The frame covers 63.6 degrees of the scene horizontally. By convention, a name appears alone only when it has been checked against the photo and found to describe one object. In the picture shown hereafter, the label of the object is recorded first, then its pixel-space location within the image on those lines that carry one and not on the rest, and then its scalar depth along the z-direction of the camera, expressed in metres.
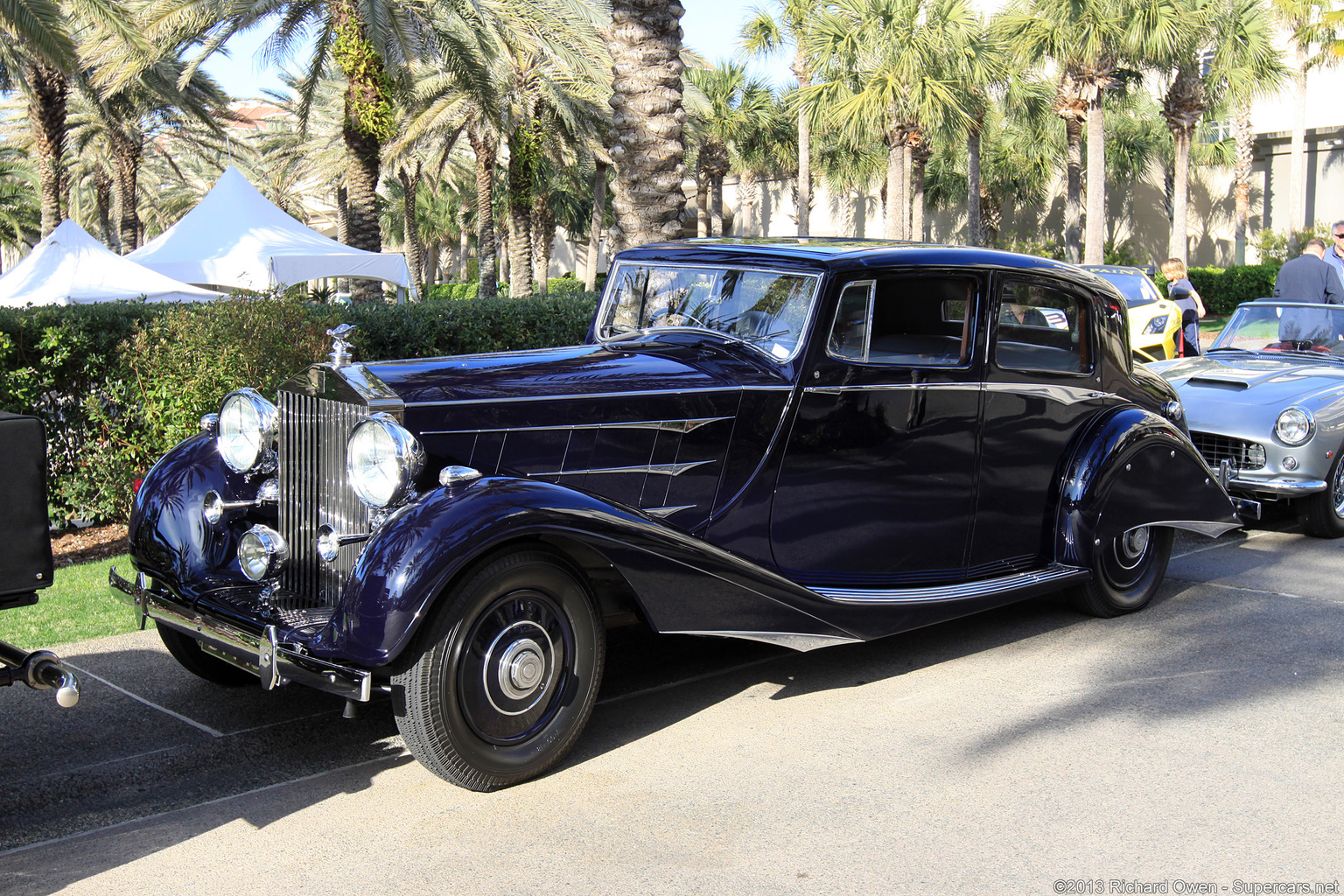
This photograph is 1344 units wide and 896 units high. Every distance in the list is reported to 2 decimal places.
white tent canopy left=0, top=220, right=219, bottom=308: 13.66
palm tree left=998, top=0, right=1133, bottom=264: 19.66
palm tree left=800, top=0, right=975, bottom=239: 21.92
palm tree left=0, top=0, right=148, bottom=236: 12.84
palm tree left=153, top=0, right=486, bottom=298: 15.41
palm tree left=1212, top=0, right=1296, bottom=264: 23.55
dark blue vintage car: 3.40
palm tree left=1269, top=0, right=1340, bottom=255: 27.33
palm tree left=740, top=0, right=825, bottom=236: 26.89
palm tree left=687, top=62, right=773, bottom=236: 35.22
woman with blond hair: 12.09
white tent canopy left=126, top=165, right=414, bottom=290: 15.44
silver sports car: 7.08
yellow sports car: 12.38
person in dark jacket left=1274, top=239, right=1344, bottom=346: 9.46
